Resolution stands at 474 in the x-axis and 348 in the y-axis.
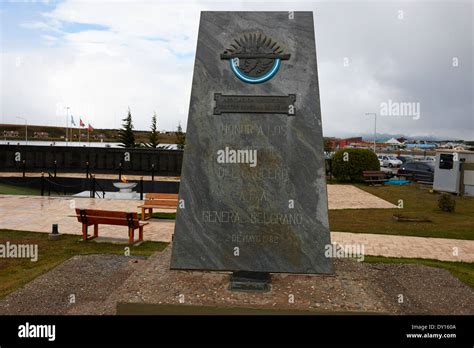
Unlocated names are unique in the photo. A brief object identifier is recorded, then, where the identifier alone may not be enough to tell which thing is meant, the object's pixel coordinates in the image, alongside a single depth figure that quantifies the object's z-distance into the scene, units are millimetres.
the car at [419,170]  28109
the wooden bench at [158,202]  13609
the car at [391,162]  42275
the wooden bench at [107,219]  10289
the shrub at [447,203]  16422
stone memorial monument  5531
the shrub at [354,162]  27547
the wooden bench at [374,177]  26406
